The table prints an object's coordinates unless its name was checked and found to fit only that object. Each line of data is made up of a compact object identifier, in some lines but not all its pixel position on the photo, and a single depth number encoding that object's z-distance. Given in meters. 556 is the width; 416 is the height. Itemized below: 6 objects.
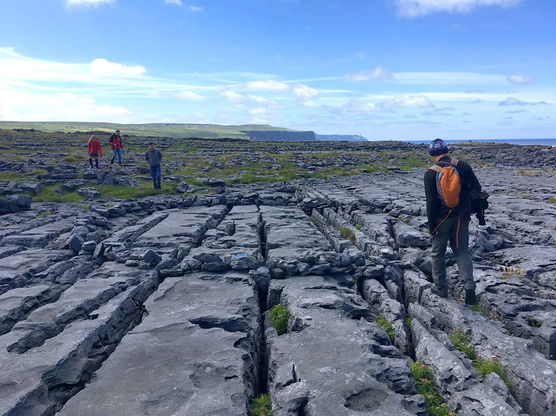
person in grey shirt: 23.64
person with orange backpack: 7.89
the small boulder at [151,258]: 10.46
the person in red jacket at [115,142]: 30.94
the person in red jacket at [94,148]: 28.60
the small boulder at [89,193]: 22.39
